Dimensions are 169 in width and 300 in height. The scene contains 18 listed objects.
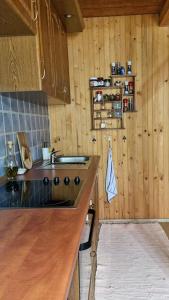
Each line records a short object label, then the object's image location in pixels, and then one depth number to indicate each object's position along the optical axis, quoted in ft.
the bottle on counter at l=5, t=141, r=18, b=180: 5.49
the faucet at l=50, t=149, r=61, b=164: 8.30
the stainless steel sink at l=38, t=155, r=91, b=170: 7.16
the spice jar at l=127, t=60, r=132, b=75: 9.79
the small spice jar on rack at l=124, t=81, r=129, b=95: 9.96
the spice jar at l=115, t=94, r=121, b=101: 9.91
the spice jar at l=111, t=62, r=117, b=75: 9.89
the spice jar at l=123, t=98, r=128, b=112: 10.03
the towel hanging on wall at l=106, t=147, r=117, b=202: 10.21
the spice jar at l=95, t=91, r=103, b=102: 10.04
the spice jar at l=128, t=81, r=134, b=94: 9.95
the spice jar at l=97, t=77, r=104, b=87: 9.91
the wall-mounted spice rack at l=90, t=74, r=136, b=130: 9.95
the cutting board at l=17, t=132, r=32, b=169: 6.35
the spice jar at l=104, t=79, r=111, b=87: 9.94
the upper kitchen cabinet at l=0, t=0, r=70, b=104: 4.54
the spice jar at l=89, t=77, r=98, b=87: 9.94
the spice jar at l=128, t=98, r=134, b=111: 10.04
